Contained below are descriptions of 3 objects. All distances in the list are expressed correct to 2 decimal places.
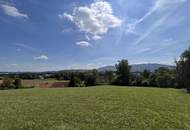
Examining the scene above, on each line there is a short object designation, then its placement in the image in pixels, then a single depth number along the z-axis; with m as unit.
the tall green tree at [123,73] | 23.80
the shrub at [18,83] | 23.00
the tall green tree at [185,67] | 12.20
